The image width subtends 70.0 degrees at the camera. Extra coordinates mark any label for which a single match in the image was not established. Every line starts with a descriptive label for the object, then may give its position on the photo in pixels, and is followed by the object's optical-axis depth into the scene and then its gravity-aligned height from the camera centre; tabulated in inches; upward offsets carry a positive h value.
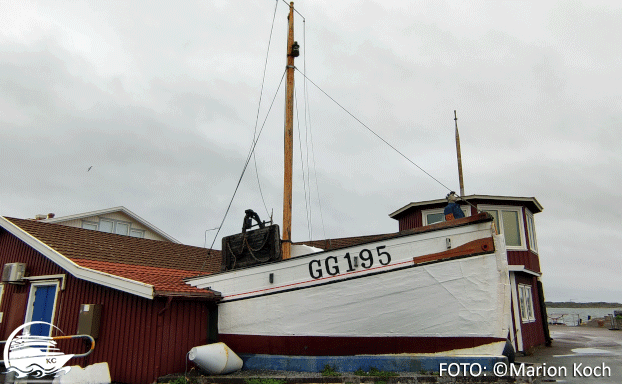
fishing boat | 287.0 +6.3
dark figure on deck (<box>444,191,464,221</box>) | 336.8 +71.8
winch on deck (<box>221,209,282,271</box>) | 358.6 +49.4
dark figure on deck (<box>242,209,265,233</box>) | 378.3 +73.0
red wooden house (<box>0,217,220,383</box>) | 346.3 +7.6
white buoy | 332.8 -37.9
